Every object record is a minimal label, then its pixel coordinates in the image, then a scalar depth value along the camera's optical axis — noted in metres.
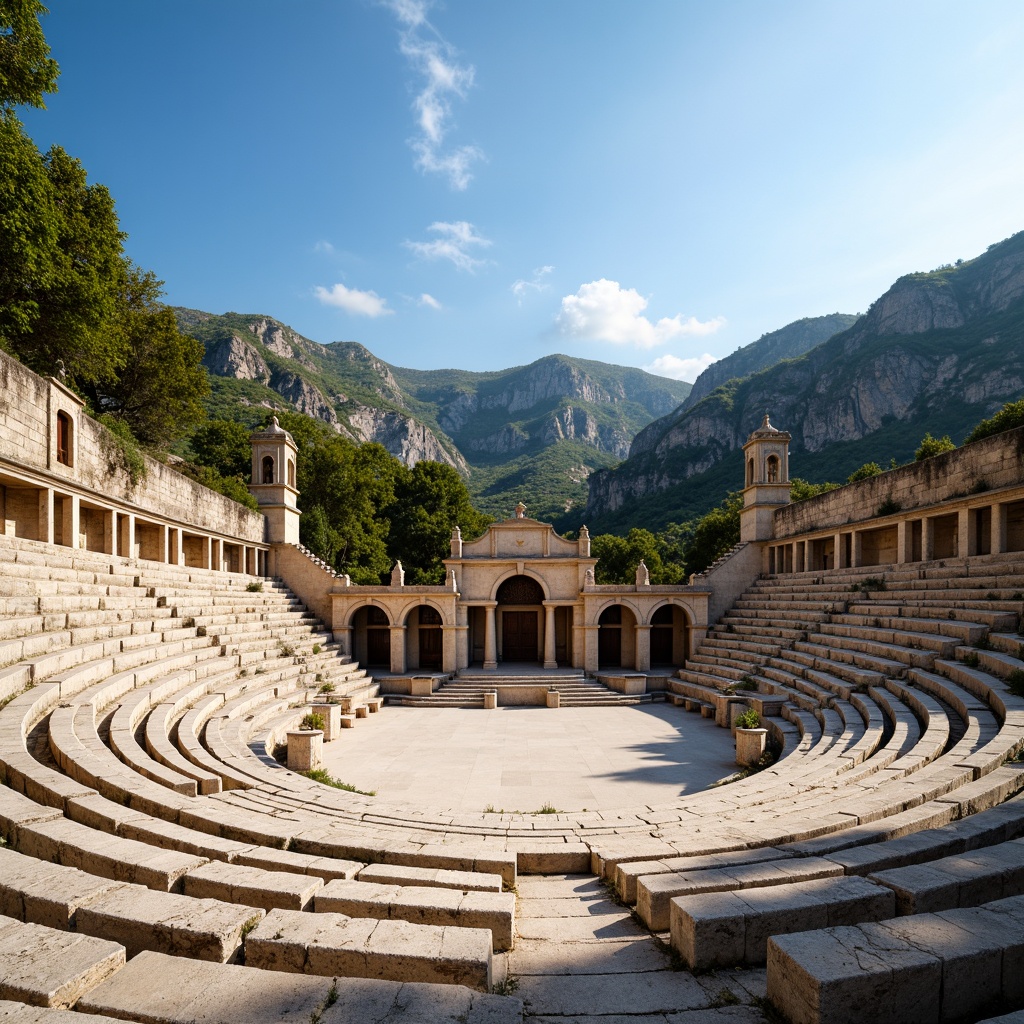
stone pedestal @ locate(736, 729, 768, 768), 13.56
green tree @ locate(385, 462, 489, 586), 41.97
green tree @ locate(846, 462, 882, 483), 38.39
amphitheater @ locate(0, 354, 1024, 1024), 3.53
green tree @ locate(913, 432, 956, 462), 34.69
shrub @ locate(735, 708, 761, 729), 14.16
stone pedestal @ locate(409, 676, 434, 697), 22.50
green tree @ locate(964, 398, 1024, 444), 28.55
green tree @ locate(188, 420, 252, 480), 43.84
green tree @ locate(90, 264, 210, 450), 29.64
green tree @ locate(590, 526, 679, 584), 52.12
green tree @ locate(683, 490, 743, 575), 39.69
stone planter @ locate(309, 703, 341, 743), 15.94
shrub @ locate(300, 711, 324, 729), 14.74
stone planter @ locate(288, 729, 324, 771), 13.01
